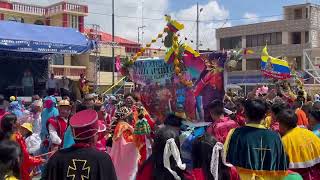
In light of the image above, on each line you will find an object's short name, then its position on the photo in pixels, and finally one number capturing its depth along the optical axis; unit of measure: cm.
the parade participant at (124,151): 546
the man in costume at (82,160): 309
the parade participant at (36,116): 844
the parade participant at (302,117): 621
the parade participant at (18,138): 459
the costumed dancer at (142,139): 534
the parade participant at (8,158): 288
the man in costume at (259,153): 375
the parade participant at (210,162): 438
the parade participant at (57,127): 608
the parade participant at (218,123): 485
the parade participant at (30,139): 557
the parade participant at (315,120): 486
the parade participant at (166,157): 441
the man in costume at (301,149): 410
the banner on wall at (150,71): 541
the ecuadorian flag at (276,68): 1305
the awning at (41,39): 1290
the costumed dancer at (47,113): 688
